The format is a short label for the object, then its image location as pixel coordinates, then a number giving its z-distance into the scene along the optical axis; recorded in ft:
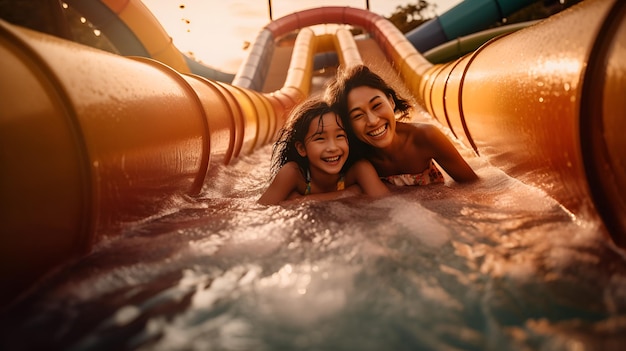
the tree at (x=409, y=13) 51.37
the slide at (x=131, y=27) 15.67
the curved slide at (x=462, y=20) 24.12
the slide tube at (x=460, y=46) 22.75
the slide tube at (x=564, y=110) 3.08
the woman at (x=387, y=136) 6.25
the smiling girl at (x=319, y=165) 6.11
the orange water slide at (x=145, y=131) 2.86
